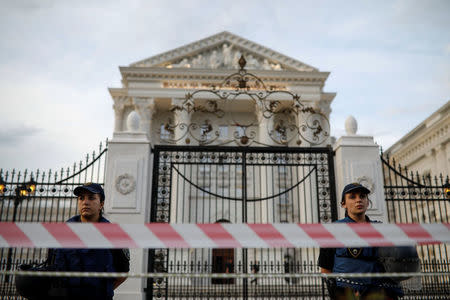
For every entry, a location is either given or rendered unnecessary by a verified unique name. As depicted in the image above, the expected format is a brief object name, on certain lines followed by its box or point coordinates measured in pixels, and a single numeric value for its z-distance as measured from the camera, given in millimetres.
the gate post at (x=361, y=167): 7489
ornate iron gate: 7535
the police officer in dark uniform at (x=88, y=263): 3090
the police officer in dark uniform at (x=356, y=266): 3256
